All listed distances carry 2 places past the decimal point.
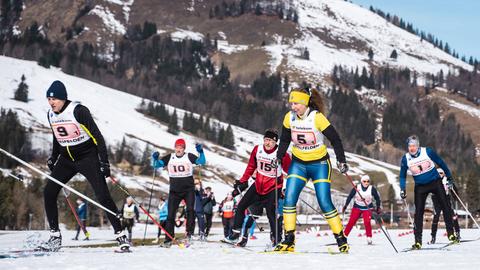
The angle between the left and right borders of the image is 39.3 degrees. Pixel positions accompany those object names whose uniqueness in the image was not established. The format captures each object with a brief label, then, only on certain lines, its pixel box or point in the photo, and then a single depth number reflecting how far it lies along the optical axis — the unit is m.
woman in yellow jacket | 10.57
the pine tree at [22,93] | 175.74
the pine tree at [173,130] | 196.71
